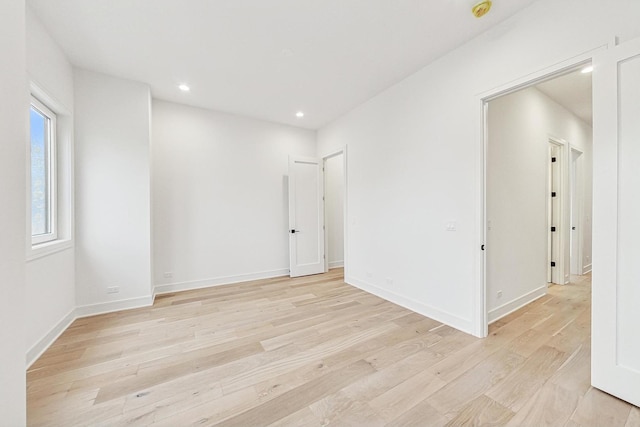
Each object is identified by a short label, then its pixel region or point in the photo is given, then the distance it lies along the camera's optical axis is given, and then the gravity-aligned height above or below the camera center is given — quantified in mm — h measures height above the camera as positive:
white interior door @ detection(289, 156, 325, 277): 4508 -95
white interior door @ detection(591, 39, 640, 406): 1467 -73
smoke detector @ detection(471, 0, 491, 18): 1885 +1637
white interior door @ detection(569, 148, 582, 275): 4070 -43
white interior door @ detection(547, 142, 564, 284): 3898 -122
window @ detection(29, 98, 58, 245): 2316 +408
